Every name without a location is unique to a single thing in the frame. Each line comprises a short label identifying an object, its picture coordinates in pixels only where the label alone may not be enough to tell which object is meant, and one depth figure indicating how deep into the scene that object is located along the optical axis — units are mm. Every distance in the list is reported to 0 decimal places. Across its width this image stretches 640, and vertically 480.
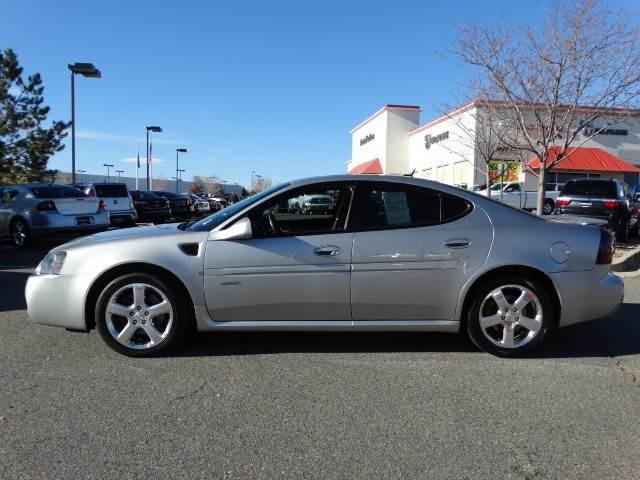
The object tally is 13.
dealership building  34656
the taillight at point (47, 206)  11477
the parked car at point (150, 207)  20803
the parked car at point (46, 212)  11492
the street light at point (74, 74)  21312
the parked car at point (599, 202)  12688
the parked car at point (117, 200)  15797
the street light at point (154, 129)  37219
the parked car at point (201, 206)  26281
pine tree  26094
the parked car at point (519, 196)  26923
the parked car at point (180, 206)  22984
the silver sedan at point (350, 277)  4246
